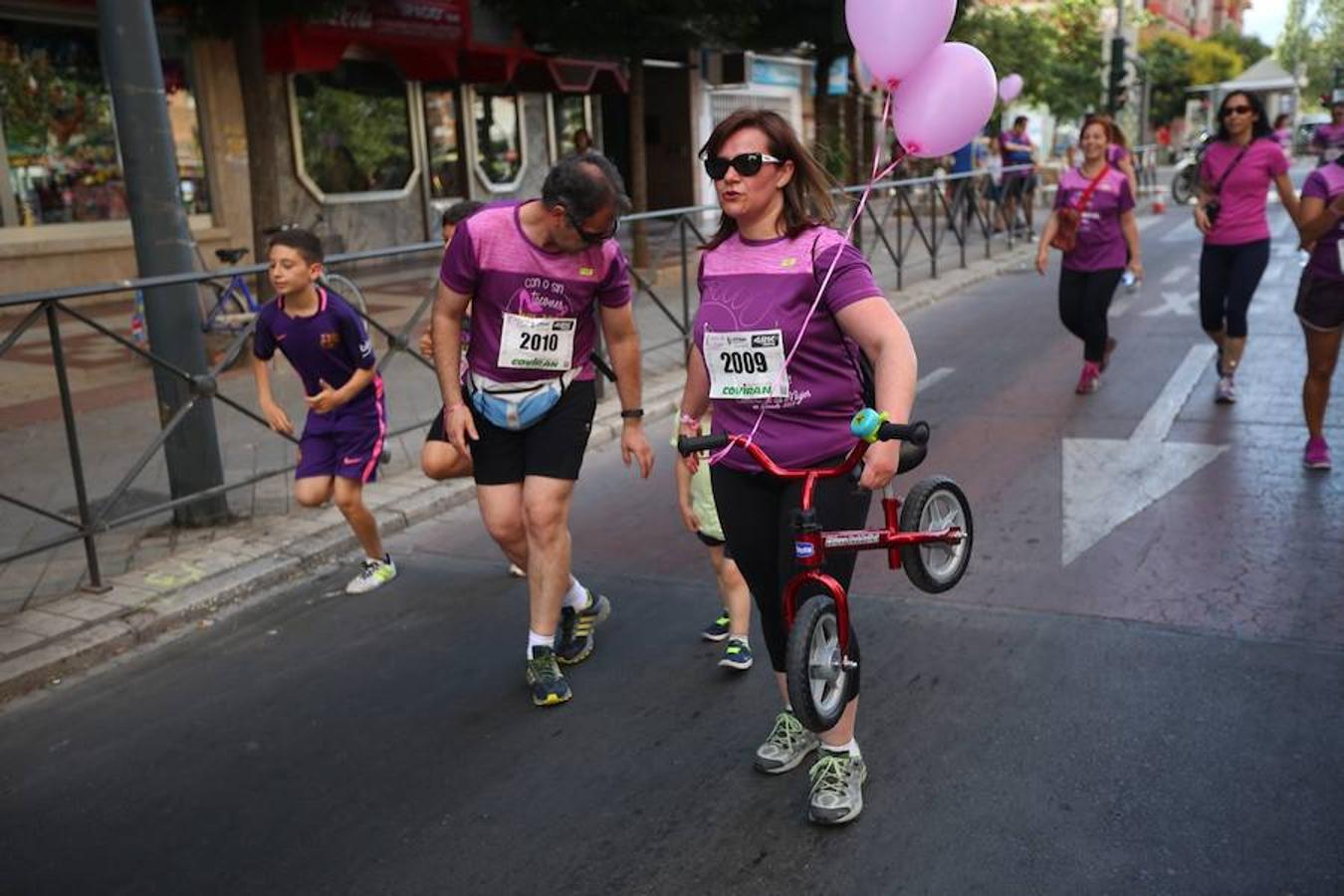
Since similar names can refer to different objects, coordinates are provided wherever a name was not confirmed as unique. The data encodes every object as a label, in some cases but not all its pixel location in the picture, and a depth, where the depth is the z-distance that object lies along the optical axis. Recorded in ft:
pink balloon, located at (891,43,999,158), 11.07
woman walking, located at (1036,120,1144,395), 25.35
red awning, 45.47
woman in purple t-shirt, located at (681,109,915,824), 9.37
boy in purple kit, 16.11
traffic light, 74.79
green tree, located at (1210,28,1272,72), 218.79
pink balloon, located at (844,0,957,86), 10.71
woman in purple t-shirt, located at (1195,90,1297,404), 23.34
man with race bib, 12.39
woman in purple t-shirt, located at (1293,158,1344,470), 18.47
